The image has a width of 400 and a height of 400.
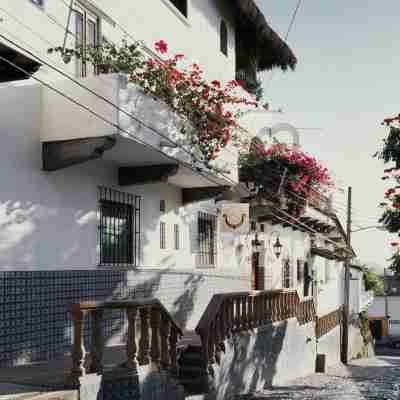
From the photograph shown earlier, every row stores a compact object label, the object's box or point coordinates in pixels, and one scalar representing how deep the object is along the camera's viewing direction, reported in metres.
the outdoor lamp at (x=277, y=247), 21.69
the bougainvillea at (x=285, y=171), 18.70
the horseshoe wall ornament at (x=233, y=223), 16.50
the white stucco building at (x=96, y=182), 9.21
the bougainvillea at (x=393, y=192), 11.86
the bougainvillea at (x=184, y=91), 10.96
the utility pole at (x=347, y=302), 25.42
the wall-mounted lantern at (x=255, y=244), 19.81
